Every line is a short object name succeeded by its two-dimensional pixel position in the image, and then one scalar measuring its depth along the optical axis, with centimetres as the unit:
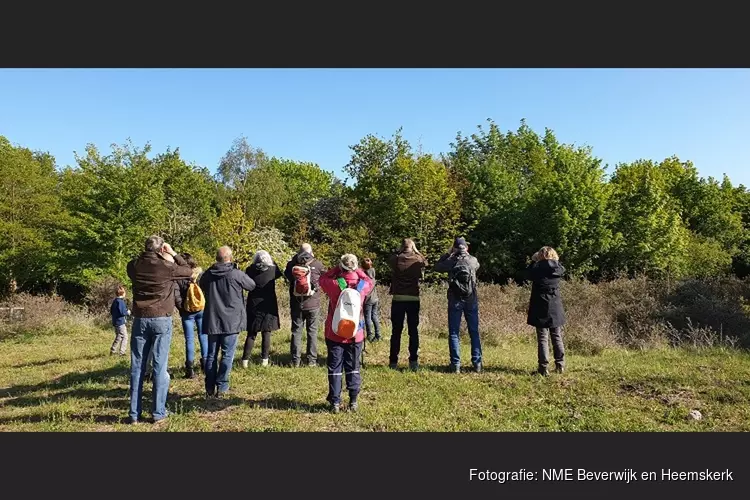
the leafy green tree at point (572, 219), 2725
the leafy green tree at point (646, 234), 2747
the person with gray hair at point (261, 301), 749
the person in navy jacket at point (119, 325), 1000
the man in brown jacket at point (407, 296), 776
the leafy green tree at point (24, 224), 2955
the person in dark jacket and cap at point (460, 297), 755
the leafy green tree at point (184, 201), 3077
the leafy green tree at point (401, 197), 2926
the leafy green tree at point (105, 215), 2561
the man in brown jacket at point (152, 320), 537
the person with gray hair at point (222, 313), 613
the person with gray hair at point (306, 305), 770
